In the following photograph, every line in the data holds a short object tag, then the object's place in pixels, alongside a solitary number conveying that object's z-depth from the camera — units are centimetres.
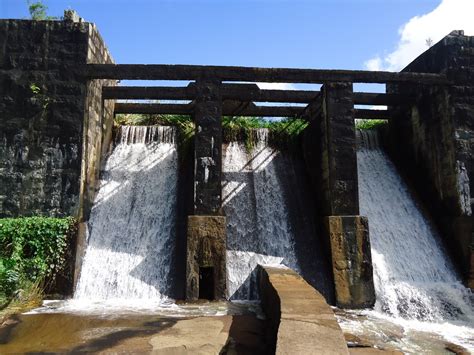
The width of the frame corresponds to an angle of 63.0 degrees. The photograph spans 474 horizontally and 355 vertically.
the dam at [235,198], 701
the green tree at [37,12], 1116
